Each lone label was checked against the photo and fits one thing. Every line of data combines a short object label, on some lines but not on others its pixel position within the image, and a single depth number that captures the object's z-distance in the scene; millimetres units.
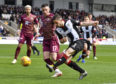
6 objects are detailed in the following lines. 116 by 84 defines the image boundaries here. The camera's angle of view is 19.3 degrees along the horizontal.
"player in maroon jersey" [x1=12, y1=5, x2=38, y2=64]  14367
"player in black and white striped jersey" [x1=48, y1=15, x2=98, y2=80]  9599
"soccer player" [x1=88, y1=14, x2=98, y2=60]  18162
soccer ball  10523
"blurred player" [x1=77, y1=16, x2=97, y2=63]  17328
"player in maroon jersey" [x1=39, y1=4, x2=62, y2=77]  10750
